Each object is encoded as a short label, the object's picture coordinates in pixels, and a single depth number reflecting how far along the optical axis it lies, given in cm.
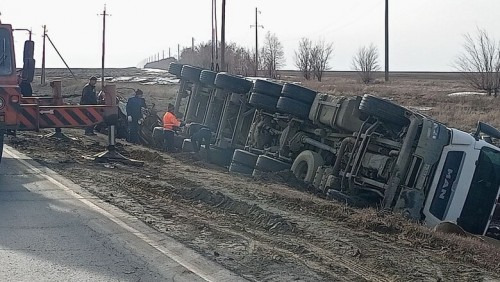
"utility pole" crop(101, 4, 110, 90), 3997
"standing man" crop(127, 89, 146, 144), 1900
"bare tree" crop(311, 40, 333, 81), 6000
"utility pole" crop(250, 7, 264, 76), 5761
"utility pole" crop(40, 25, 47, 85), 4478
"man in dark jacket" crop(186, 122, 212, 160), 1689
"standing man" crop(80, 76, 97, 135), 1994
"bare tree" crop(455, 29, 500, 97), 3881
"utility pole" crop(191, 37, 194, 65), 8718
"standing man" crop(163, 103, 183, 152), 1795
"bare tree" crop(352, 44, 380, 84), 5728
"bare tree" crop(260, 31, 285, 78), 5982
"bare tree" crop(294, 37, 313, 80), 6034
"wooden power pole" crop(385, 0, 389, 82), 4888
